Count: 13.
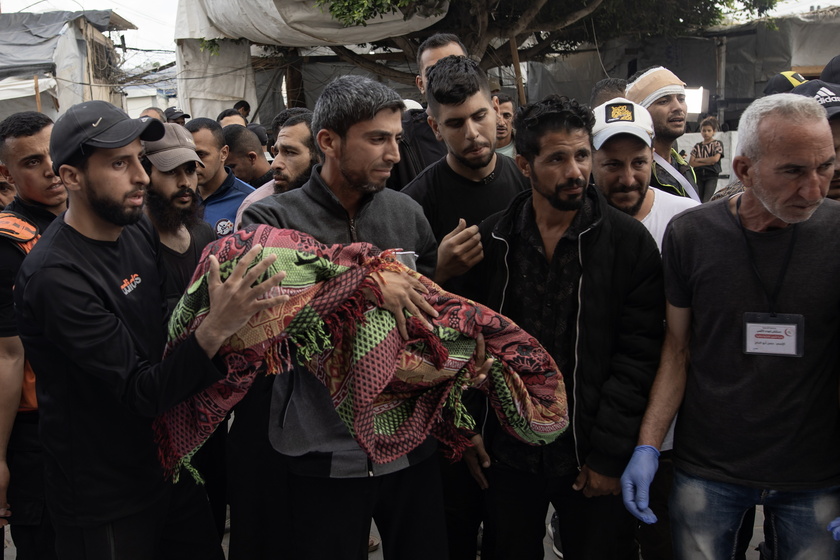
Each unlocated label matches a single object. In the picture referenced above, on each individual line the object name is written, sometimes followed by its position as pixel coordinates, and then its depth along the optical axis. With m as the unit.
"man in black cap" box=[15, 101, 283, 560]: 2.14
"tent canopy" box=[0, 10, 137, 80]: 14.12
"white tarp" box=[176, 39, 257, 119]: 11.41
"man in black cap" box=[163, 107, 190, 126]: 7.46
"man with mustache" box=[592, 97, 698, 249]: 2.82
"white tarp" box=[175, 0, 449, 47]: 9.96
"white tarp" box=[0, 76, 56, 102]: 13.81
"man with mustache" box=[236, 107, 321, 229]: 3.89
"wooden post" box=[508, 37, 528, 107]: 10.39
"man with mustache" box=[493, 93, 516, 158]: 4.75
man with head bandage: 4.04
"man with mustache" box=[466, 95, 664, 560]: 2.40
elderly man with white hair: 2.09
